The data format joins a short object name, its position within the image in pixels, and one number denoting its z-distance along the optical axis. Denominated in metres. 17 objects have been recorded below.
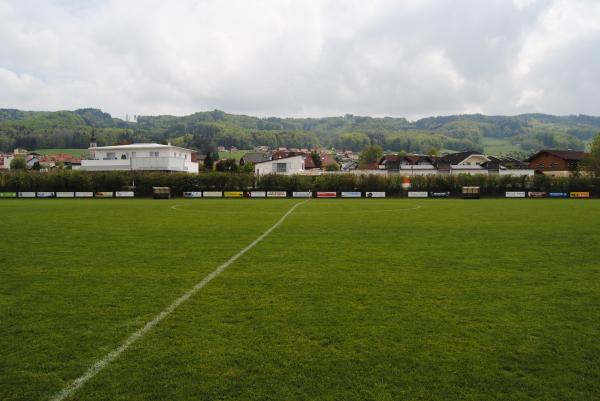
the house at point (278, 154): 117.47
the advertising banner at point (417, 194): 52.72
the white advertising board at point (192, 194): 53.37
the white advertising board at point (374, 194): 53.03
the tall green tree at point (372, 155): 137.62
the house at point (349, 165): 139.27
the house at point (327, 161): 133.84
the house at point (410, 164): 93.25
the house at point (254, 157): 145.29
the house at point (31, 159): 139.60
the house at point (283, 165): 91.00
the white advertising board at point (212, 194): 53.41
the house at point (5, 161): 134.25
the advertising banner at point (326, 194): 52.03
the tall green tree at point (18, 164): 123.46
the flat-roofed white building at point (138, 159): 73.44
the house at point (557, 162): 87.69
